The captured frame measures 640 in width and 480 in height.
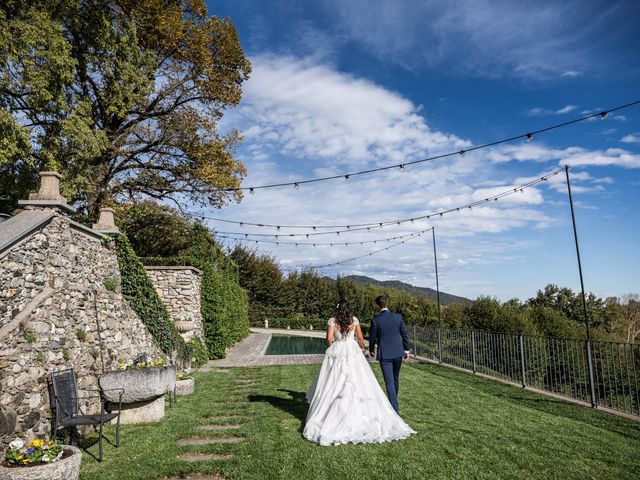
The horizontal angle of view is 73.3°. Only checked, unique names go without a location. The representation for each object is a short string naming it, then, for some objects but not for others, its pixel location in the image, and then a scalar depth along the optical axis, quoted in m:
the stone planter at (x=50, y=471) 3.31
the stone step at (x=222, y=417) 6.32
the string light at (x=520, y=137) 7.58
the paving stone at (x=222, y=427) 5.80
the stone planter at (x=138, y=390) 5.94
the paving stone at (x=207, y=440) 5.11
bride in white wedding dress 5.00
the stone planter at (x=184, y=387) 8.31
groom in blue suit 6.05
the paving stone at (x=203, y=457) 4.52
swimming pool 18.70
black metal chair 4.62
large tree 10.77
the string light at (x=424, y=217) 10.53
